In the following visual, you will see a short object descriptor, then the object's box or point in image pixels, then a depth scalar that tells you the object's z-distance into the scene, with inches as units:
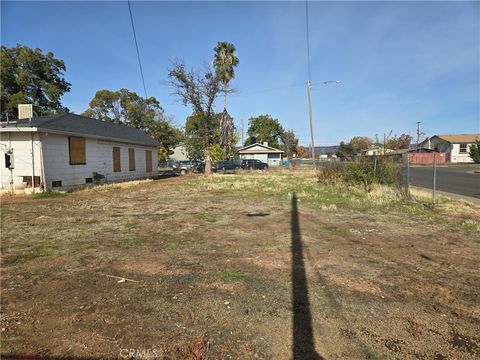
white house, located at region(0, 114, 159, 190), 577.9
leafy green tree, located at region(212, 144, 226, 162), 1214.8
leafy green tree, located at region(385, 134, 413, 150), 1722.2
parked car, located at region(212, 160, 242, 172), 1483.9
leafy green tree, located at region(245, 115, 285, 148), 3203.7
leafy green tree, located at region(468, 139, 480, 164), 1852.9
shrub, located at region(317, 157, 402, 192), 555.2
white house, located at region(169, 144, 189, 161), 2508.9
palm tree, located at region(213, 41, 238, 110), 1303.3
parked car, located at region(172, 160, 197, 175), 1391.5
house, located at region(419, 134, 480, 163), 2314.2
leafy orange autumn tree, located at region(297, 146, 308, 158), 4162.6
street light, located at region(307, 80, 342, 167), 1251.6
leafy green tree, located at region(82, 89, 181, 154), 1875.0
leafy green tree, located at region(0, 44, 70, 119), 1299.2
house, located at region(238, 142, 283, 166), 2253.9
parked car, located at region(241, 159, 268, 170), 1571.1
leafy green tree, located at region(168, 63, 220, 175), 1119.6
